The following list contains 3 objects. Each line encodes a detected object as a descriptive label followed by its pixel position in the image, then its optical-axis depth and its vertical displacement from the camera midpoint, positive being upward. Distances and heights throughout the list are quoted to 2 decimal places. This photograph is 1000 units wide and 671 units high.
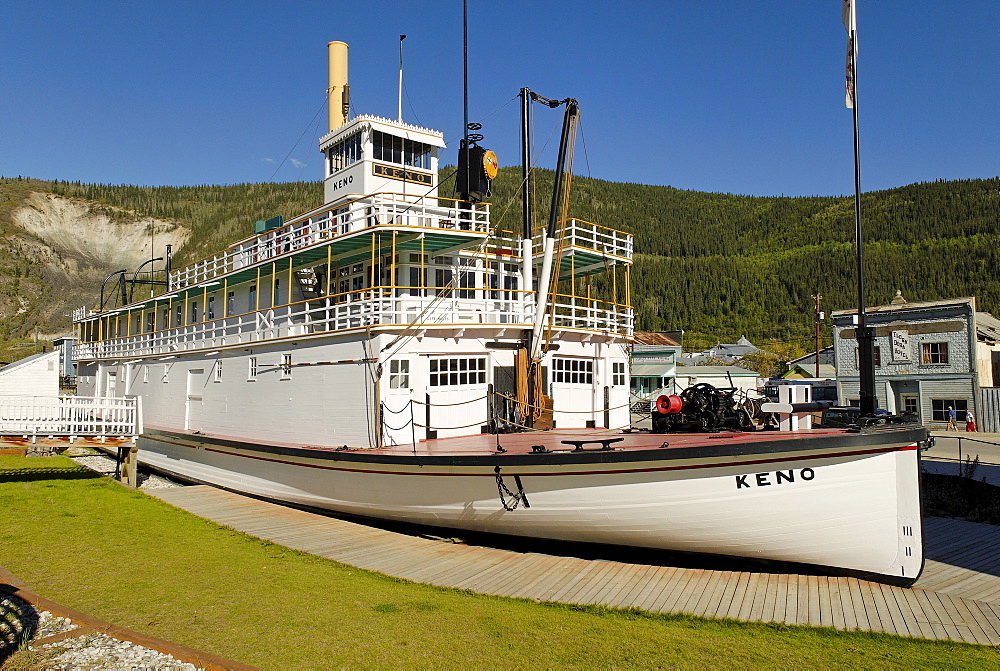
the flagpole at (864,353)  9.78 +0.29
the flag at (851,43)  11.08 +5.44
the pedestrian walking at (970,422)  29.66 -2.23
